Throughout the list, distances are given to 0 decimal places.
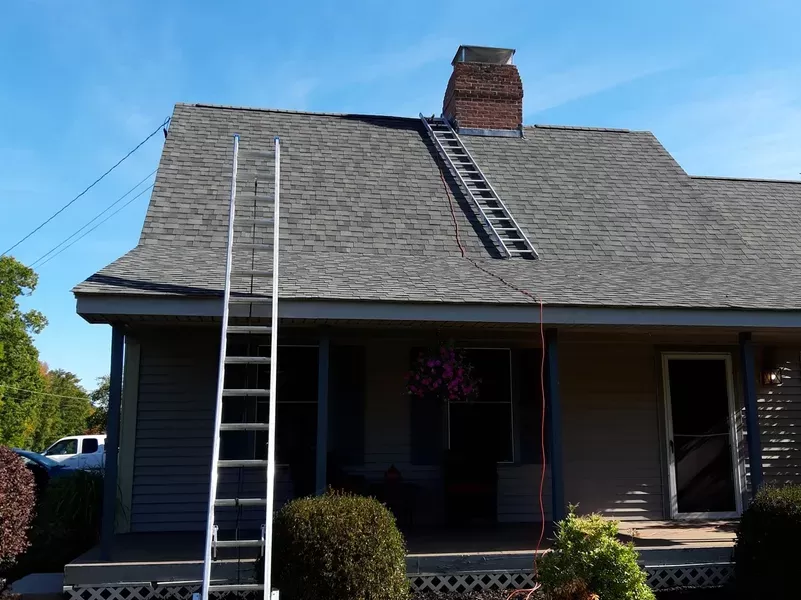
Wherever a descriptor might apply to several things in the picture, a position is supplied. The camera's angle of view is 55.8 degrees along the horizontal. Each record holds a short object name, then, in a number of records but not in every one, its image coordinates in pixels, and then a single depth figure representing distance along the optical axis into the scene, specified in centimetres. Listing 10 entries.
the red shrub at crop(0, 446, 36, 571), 608
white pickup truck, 1709
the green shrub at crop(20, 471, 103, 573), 706
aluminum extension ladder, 493
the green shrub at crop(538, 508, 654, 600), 515
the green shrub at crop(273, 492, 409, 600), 487
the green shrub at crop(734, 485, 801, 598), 578
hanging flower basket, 764
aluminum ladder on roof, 901
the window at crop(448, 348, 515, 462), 848
